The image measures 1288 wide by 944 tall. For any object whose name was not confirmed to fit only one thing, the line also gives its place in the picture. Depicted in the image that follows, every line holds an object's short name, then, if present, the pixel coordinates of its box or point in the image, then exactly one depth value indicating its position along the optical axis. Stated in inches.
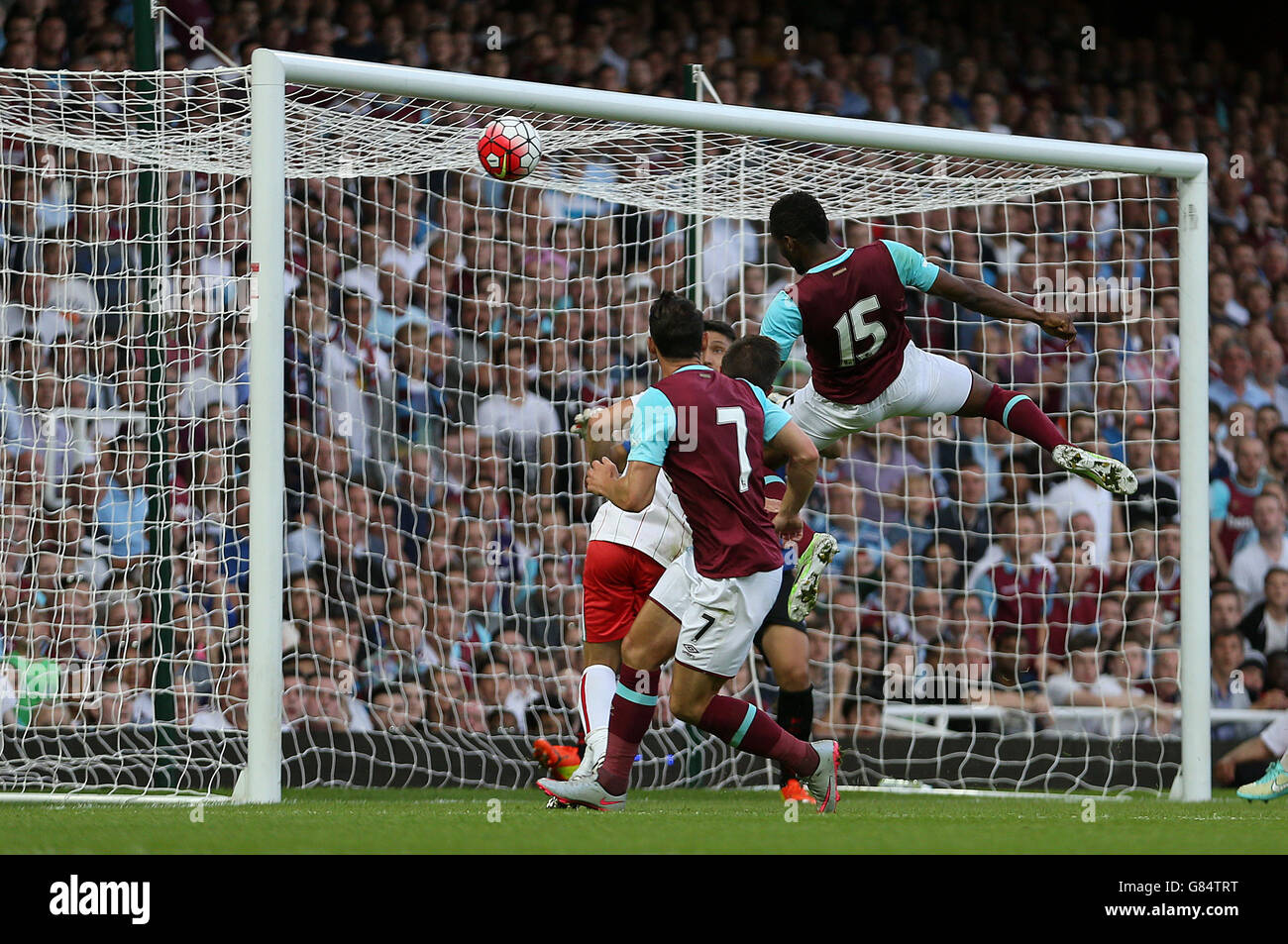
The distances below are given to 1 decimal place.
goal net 586.6
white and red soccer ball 488.1
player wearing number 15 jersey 488.7
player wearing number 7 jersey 431.8
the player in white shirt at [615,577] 510.6
